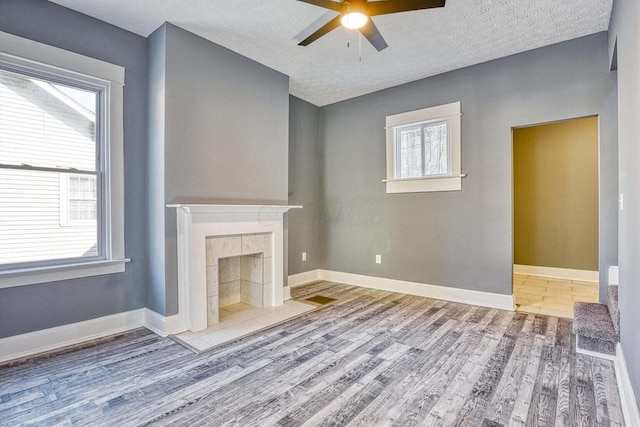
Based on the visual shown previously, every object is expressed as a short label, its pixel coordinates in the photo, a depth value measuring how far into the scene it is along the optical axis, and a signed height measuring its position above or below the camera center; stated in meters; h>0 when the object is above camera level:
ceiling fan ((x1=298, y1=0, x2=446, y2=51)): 2.08 +1.38
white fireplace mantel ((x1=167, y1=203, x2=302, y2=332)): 2.94 -0.32
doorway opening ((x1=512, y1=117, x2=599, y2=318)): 4.80 +0.04
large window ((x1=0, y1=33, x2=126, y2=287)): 2.46 +0.44
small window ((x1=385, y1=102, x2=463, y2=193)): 3.92 +0.81
